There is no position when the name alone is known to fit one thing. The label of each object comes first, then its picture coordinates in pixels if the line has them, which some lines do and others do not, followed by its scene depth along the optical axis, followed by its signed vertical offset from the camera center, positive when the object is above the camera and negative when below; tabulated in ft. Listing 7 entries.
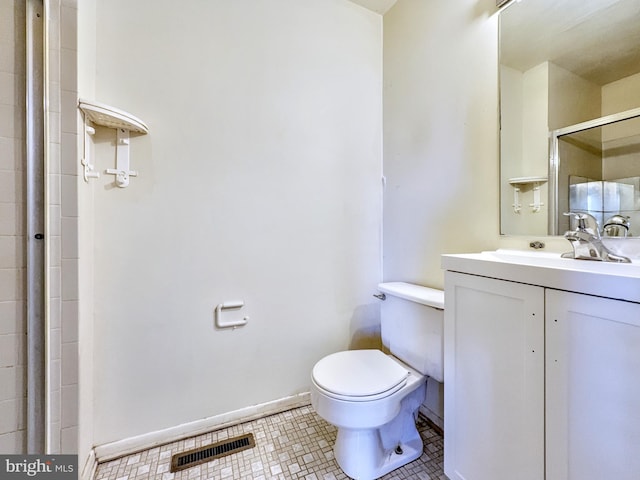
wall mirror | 2.92 +1.57
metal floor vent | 3.98 -3.28
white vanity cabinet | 1.95 -1.16
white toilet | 3.45 -2.00
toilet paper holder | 4.62 -1.32
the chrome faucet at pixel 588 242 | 2.89 -0.03
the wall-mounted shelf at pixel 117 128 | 3.39 +1.57
